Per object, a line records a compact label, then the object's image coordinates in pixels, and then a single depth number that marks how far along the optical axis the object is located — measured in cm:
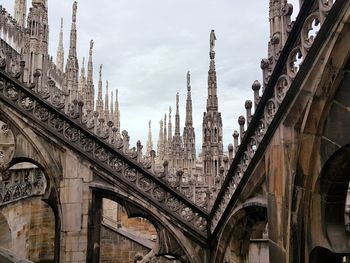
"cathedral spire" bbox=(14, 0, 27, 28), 3166
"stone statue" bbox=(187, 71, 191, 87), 3038
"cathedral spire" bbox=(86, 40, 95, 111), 2741
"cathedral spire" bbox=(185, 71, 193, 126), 2670
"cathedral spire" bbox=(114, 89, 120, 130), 4809
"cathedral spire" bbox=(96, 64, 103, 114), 3746
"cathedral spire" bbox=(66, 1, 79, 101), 2377
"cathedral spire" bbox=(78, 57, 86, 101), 3150
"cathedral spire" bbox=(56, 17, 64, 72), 3694
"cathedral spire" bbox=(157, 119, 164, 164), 5369
